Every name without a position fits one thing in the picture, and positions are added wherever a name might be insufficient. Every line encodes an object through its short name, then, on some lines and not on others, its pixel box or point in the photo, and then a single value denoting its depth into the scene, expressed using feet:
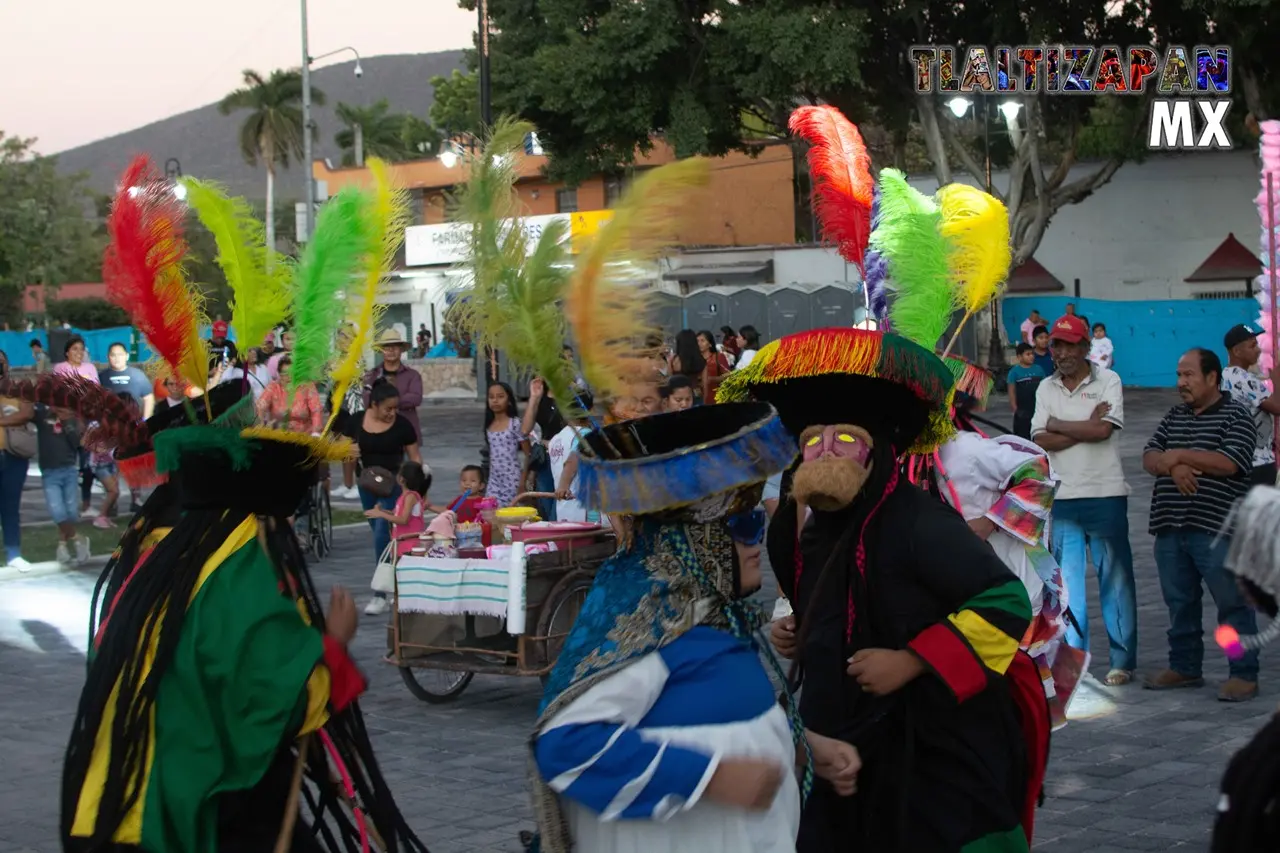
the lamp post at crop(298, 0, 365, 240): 113.19
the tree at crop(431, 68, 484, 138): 208.64
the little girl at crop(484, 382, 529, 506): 37.73
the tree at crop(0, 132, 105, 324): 230.07
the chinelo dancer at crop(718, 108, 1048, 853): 12.44
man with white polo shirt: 27.14
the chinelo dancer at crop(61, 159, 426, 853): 11.17
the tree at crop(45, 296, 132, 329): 223.10
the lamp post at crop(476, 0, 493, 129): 71.61
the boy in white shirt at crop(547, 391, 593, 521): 31.09
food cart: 26.21
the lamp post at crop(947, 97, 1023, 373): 91.15
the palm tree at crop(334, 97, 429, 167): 284.00
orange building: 151.74
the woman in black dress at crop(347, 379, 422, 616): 38.22
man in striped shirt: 25.99
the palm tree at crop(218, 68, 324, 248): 261.65
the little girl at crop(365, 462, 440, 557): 33.19
